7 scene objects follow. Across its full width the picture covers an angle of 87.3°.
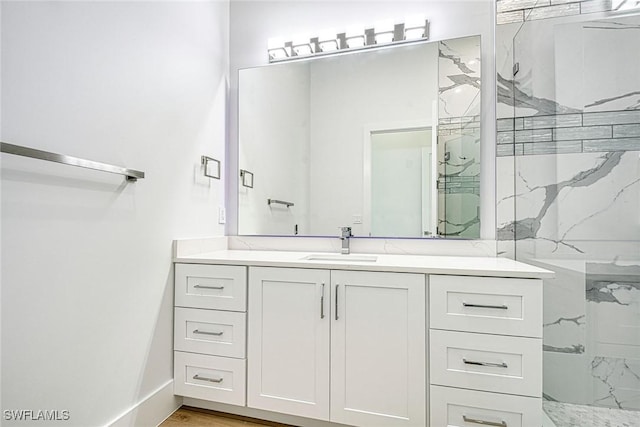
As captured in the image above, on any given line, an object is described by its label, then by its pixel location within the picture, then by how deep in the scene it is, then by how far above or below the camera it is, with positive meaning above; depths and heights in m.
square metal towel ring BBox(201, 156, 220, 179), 1.97 +0.29
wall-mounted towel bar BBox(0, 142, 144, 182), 0.93 +0.17
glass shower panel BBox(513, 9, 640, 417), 1.22 +0.08
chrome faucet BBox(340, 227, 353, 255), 1.96 -0.14
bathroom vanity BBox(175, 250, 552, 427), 1.29 -0.53
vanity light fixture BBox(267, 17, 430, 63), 1.94 +1.07
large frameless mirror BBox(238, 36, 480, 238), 1.85 +0.43
